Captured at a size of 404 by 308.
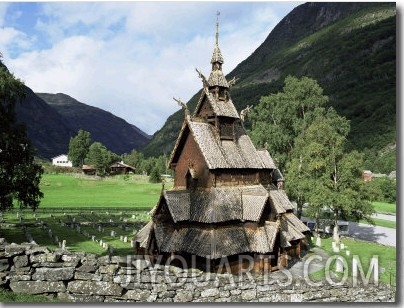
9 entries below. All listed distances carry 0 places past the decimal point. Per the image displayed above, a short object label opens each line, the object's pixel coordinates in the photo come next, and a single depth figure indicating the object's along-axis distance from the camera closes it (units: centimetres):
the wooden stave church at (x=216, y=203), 2623
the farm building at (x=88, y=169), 12369
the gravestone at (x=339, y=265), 2947
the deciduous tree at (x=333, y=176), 4056
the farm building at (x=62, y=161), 14801
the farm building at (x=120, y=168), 14062
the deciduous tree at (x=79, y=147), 13000
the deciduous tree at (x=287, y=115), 5209
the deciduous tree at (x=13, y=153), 3073
